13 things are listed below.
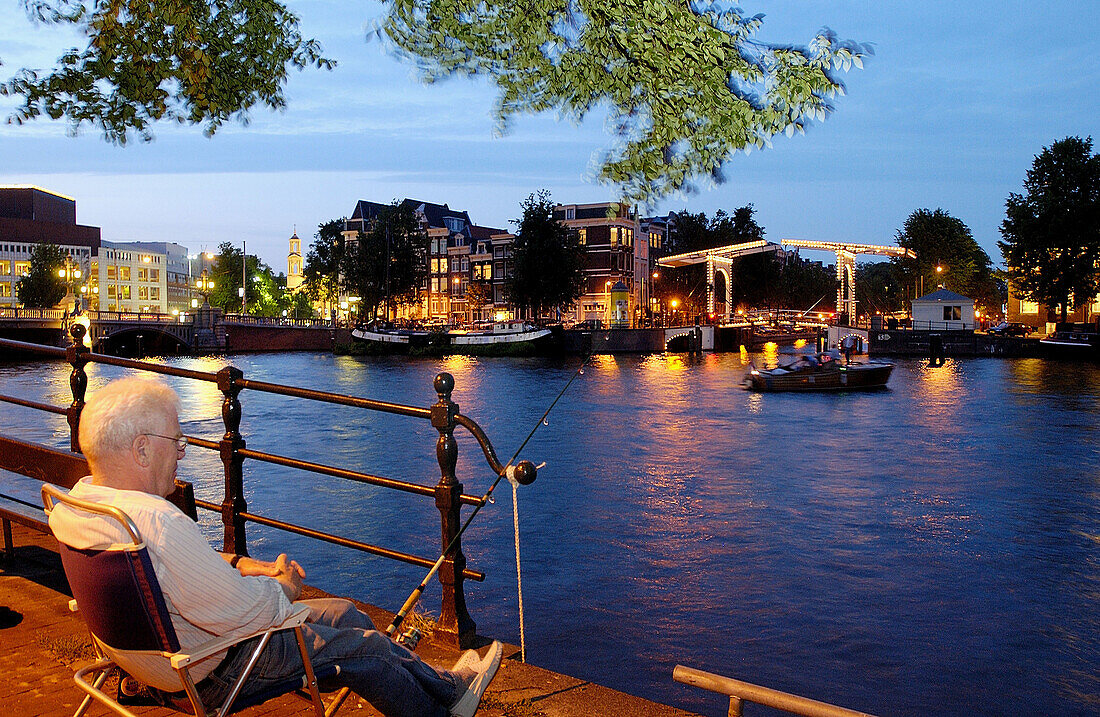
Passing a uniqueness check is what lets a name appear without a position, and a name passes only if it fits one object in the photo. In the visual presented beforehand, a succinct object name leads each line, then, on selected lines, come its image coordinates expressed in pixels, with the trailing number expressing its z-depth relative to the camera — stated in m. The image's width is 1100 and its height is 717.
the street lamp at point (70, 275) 89.31
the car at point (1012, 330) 79.43
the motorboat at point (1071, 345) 65.81
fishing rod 4.05
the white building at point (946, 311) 79.19
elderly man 2.77
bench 4.89
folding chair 2.68
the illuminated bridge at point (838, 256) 81.00
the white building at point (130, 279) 137.88
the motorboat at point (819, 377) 45.16
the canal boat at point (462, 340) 78.81
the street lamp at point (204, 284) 104.10
